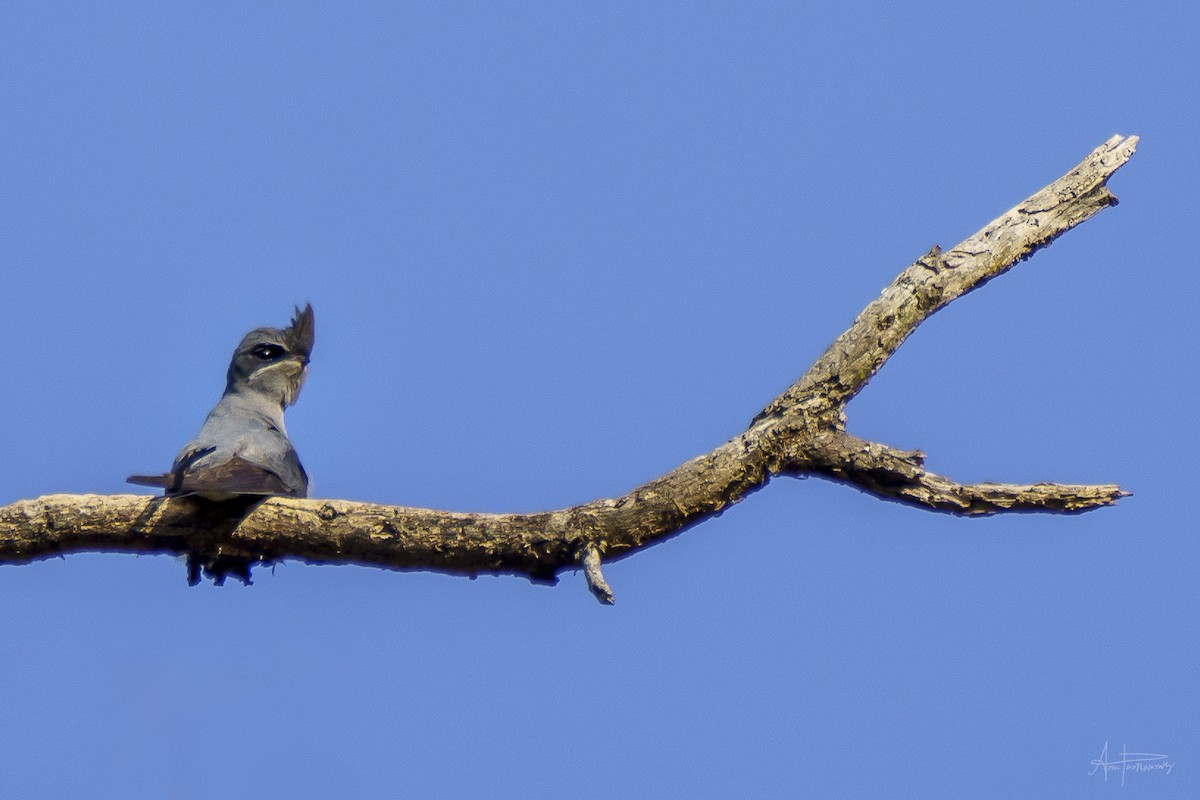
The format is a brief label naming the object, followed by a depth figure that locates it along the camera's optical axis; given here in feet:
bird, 42.78
